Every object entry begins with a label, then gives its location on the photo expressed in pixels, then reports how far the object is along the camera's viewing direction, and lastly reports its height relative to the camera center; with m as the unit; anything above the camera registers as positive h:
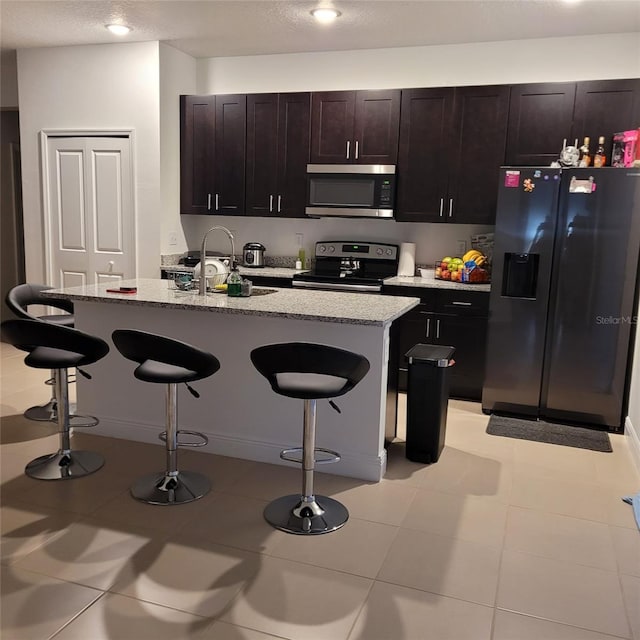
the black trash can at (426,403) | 3.62 -1.01
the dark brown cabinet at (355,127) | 5.16 +0.80
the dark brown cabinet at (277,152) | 5.42 +0.59
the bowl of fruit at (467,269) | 4.98 -0.33
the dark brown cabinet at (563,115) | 4.55 +0.85
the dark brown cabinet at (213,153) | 5.62 +0.59
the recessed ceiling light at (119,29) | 4.93 +1.46
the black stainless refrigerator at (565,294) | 4.21 -0.43
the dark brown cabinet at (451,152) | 4.88 +0.58
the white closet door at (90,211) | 5.69 +0.04
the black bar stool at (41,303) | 3.94 -0.62
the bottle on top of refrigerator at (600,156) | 4.34 +0.52
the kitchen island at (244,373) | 3.35 -0.87
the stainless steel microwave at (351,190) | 5.20 +0.28
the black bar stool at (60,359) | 3.10 -0.74
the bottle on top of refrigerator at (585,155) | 4.43 +0.55
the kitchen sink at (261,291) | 3.83 -0.43
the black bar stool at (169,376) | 2.86 -0.72
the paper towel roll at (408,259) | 5.48 -0.28
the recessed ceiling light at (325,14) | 4.38 +1.45
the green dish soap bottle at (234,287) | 3.67 -0.38
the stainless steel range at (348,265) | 5.28 -0.36
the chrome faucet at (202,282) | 3.68 -0.37
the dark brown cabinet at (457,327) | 4.86 -0.77
